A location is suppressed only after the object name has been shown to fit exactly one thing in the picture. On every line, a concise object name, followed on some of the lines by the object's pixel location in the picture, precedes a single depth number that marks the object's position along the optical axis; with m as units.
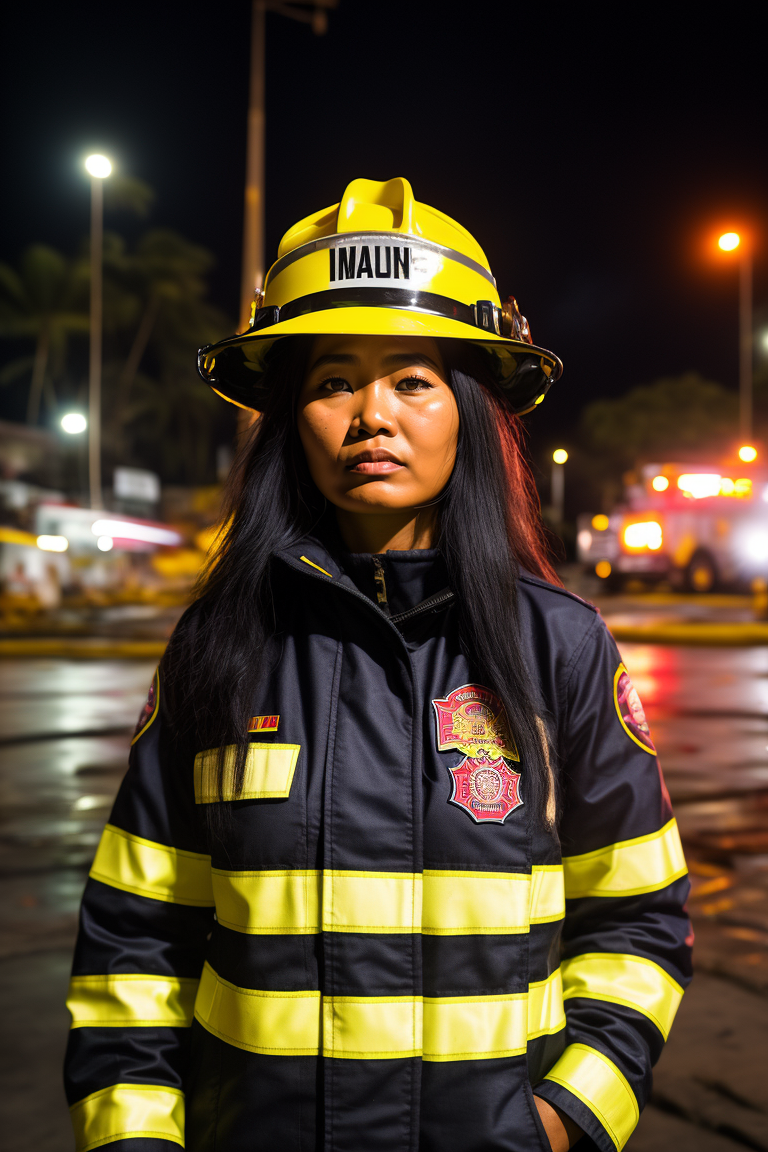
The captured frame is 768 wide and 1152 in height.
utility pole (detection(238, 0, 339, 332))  11.93
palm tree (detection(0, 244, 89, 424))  46.75
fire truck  22.52
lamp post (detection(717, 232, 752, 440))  24.44
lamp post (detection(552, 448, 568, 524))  57.44
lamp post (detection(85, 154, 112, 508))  31.05
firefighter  1.38
